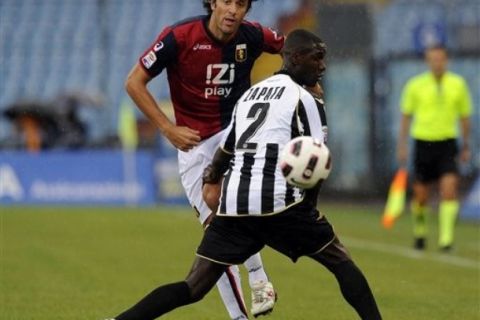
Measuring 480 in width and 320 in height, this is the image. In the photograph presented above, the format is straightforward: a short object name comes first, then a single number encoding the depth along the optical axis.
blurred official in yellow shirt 32.37
